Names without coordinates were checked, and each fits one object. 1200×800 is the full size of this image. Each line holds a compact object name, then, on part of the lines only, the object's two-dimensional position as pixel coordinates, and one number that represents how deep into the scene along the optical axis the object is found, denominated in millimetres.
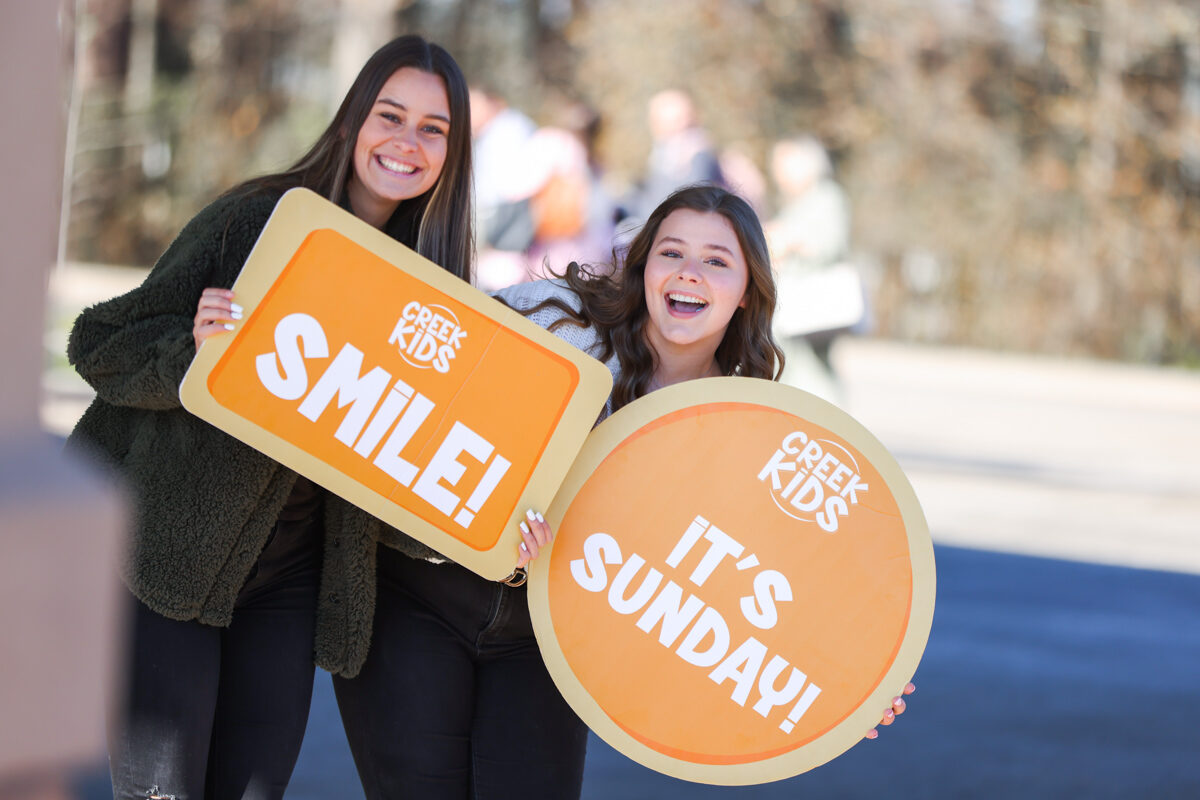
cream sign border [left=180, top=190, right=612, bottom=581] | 4402
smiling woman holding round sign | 4750
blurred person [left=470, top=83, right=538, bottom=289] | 14180
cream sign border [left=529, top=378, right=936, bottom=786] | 4750
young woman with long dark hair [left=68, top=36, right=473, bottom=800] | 4516
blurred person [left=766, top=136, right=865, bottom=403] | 13945
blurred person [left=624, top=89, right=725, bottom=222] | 15797
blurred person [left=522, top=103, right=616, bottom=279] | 14227
